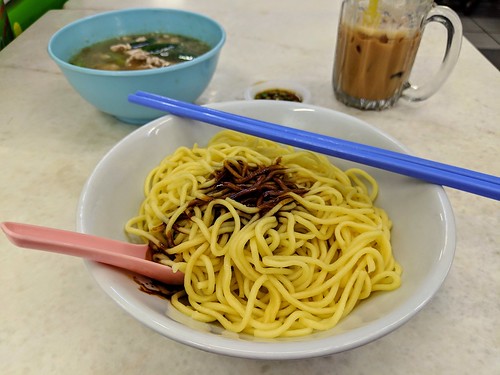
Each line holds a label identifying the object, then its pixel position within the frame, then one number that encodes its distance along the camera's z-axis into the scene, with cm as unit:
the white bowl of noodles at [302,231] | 17
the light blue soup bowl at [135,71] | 33
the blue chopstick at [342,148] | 23
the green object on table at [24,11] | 58
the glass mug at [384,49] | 37
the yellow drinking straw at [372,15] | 36
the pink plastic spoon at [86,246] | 18
